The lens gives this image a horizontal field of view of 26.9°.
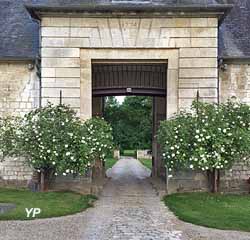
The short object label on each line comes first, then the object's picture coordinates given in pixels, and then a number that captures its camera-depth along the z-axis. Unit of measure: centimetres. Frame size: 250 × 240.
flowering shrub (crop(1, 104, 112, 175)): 1278
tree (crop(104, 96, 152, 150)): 4831
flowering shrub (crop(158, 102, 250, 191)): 1268
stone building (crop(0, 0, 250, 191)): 1405
